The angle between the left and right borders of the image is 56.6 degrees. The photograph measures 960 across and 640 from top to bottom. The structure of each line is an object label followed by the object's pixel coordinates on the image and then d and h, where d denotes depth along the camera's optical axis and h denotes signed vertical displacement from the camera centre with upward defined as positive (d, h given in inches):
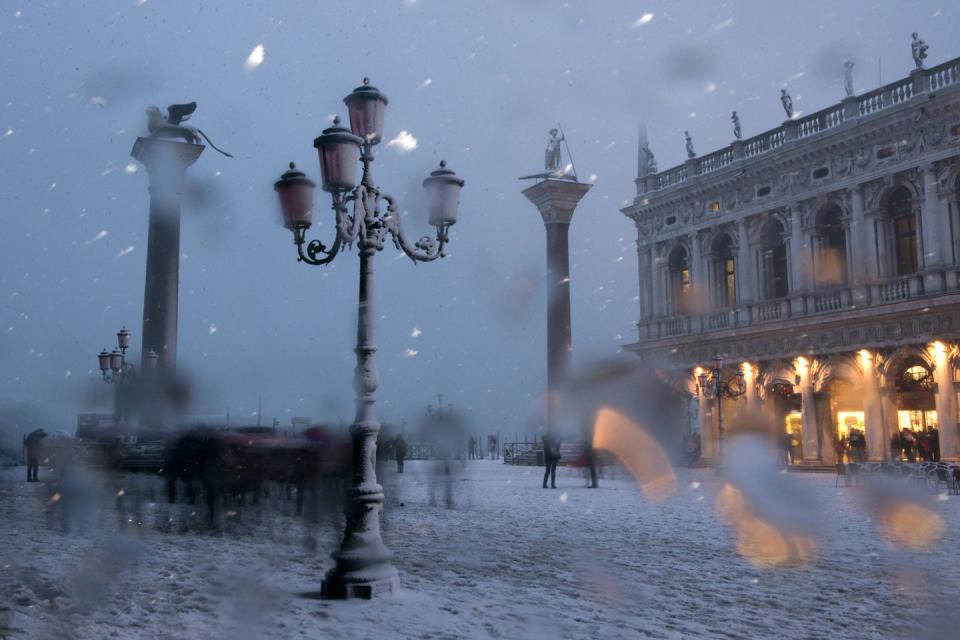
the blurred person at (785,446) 1157.4 -1.4
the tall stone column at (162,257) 1078.4 +231.2
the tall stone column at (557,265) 1333.7 +272.1
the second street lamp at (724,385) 1254.6 +84.9
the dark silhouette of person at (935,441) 1058.1 +4.3
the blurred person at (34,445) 1004.6 +1.7
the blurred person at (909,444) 1049.5 +0.8
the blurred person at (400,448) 1305.4 -3.3
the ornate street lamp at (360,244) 303.6 +73.9
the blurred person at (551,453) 904.3 -7.7
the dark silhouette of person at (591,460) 906.7 -15.4
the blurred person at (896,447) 1081.3 -2.8
